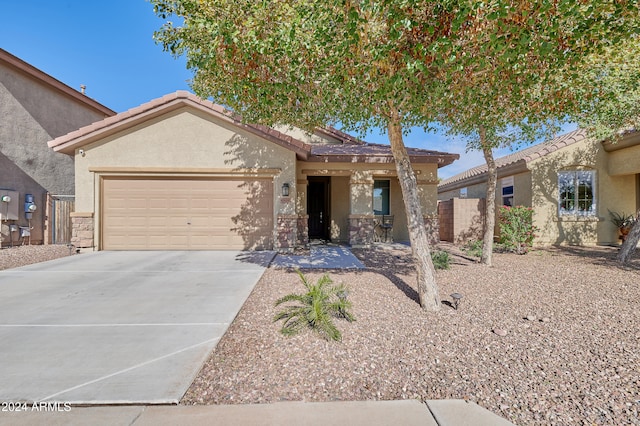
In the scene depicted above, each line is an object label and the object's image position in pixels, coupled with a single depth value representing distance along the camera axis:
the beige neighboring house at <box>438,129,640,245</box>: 11.73
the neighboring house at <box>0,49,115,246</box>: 11.19
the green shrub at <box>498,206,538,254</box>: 9.55
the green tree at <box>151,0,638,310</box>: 3.66
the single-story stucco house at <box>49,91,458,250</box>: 9.42
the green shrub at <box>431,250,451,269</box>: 7.12
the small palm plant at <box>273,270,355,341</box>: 3.59
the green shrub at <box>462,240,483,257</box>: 8.73
